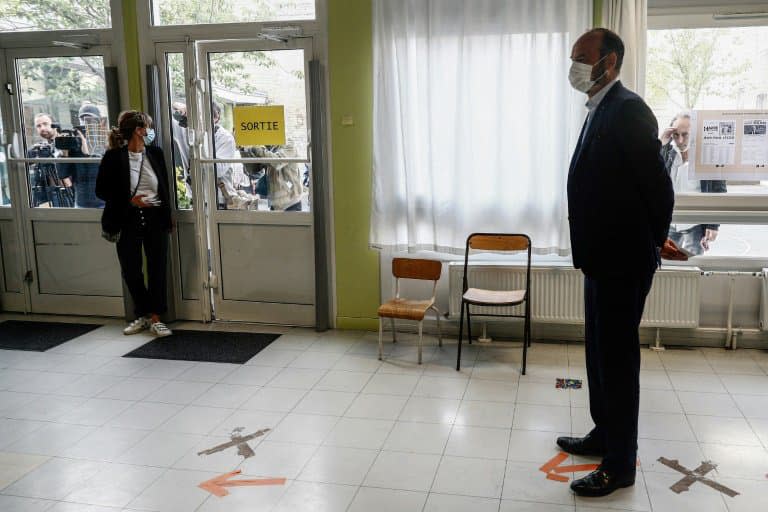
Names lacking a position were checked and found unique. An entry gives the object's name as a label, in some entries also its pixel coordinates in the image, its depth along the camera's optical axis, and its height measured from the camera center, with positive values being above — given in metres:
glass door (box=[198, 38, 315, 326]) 5.11 -0.10
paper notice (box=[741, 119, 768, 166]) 4.51 +0.05
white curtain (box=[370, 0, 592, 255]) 4.45 +0.26
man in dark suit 2.63 -0.27
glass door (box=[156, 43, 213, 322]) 5.27 -0.12
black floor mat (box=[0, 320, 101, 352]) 5.02 -1.23
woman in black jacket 5.04 -0.30
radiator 4.55 -0.91
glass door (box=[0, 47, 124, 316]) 5.53 -0.10
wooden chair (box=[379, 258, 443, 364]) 4.41 -0.93
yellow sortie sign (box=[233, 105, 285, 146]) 5.13 +0.29
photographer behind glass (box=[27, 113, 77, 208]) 5.62 -0.01
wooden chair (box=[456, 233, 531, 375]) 4.30 -0.87
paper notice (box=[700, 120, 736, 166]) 4.54 +0.06
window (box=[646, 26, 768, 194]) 4.48 +0.50
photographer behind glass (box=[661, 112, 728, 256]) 4.61 -0.20
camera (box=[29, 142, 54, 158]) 5.65 +0.16
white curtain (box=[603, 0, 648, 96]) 4.30 +0.76
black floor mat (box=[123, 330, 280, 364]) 4.69 -1.26
